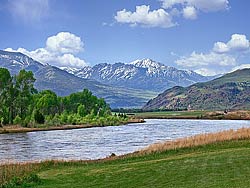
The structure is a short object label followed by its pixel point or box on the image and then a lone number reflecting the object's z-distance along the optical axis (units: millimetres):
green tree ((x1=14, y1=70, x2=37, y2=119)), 135500
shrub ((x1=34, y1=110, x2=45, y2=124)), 134450
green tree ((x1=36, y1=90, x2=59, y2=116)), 149625
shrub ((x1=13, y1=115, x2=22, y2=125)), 129250
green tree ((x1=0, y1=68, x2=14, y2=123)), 130625
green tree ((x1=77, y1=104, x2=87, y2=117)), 170000
